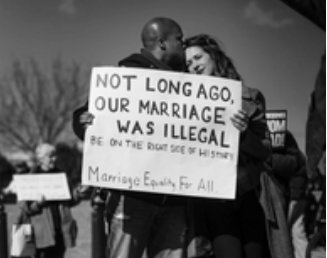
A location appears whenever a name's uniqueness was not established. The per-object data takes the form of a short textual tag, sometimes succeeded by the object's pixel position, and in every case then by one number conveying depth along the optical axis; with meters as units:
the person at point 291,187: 4.04
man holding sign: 3.79
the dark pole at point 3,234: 7.16
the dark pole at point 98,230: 7.18
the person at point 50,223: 6.45
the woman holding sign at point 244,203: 3.91
